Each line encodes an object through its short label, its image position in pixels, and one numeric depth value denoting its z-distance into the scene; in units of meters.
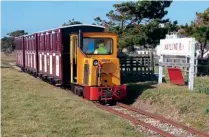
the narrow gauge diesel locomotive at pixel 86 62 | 14.26
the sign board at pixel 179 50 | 14.72
